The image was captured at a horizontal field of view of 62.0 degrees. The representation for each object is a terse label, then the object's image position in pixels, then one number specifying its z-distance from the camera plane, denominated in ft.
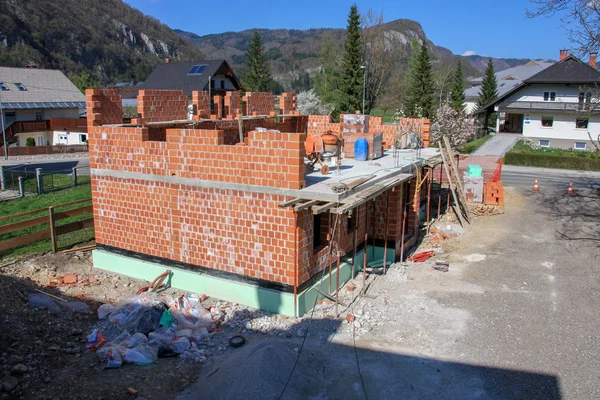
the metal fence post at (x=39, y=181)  83.71
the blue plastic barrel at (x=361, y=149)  54.95
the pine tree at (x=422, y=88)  184.65
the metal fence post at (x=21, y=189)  82.28
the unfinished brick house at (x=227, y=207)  38.99
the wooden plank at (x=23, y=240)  50.35
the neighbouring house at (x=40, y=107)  166.50
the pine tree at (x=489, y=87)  209.77
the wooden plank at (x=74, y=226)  53.16
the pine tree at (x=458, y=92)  198.80
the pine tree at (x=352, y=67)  169.27
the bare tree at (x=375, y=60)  193.06
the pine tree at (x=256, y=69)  221.87
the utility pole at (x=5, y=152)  140.28
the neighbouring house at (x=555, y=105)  150.82
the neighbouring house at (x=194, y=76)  190.60
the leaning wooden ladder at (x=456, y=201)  66.43
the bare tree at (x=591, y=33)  59.77
